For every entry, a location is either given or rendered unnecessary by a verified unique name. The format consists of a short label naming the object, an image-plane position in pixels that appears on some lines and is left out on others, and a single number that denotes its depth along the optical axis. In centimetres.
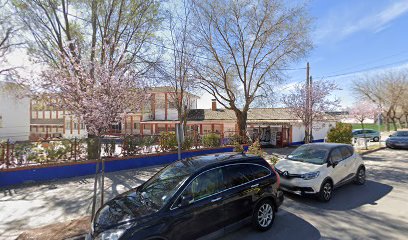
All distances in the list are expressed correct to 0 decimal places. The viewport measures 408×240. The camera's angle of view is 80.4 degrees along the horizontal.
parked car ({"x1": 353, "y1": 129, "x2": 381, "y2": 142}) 2702
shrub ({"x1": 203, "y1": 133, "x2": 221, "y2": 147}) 1515
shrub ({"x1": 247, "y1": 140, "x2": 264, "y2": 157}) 981
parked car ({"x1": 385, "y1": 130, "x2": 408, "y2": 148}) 1884
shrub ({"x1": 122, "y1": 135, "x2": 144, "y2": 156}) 1129
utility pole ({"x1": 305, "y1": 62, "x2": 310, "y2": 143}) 1393
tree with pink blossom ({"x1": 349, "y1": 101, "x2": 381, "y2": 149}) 2260
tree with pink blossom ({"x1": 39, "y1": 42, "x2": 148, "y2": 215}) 530
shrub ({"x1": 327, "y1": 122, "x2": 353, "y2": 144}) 1639
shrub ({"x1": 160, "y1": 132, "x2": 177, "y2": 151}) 1271
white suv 657
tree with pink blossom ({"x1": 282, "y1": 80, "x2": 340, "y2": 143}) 1404
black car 350
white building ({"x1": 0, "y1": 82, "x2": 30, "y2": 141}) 2253
